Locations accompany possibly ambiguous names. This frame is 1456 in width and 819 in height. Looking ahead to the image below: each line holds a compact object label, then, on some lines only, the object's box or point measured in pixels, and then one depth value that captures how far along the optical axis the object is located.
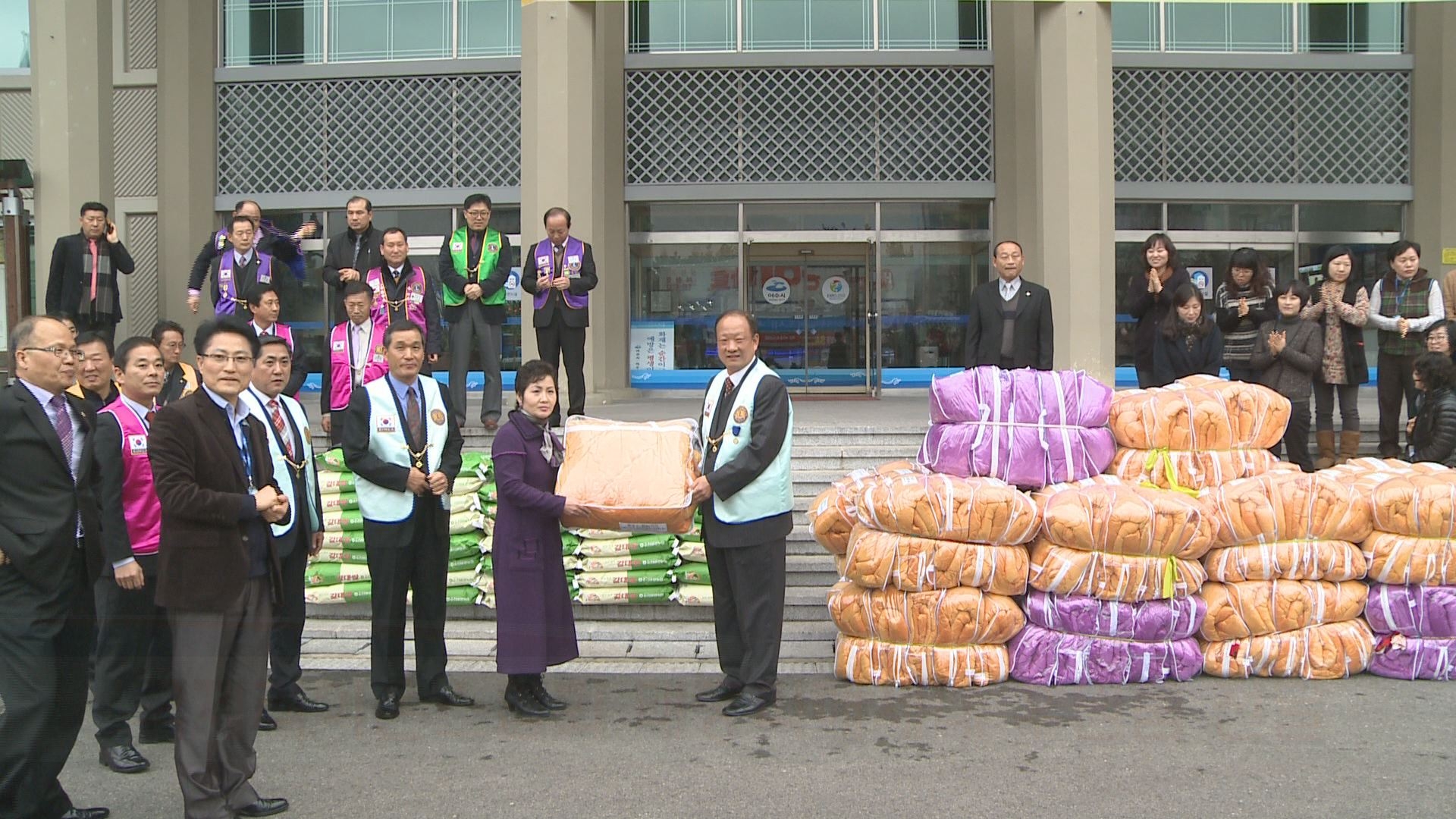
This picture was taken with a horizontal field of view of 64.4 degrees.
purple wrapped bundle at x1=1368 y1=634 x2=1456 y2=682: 6.02
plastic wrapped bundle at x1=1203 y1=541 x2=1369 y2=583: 6.06
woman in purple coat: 5.46
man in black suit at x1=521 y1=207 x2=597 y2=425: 8.80
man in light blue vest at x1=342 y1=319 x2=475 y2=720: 5.55
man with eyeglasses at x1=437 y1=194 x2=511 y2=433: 8.70
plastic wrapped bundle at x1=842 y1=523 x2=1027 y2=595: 5.90
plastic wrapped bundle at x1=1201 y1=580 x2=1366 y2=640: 6.01
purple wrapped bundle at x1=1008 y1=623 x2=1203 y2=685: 5.96
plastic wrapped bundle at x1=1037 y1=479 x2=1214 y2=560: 5.85
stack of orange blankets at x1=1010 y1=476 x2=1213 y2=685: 5.87
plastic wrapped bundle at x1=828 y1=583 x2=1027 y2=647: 5.91
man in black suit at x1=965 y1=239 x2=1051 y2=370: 8.07
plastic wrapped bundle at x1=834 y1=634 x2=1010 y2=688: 5.96
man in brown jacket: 3.98
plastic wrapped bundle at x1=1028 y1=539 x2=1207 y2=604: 5.89
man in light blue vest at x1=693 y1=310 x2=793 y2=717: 5.60
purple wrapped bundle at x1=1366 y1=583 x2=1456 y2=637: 6.03
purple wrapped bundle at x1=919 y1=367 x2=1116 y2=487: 6.41
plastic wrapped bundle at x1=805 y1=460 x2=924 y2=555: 6.21
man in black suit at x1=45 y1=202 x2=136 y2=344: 9.20
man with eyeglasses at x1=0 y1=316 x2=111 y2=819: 4.00
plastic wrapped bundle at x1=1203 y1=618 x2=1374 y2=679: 6.02
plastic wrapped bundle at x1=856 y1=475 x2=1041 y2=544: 5.89
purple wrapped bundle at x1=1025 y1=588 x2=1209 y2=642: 5.94
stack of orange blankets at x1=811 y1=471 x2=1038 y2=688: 5.90
